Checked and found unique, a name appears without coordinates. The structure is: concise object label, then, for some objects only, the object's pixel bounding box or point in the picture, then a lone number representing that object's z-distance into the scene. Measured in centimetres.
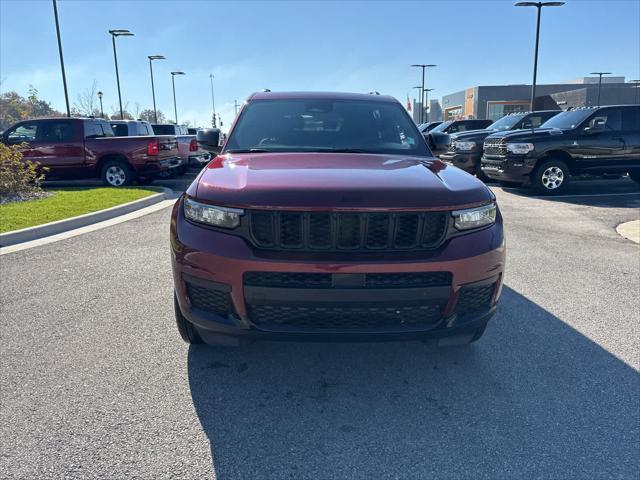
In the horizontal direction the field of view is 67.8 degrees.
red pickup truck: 1211
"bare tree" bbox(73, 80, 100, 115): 4775
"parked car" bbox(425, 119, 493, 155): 1905
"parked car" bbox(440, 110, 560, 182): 1378
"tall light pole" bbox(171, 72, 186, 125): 4888
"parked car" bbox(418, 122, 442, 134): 2544
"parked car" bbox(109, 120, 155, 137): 1589
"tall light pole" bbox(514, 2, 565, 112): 2313
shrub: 951
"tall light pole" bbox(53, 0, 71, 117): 2061
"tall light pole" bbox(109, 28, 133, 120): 2975
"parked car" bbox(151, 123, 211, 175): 1384
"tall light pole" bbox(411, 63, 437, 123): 4947
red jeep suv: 241
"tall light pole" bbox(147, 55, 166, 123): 4072
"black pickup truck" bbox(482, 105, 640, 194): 1100
